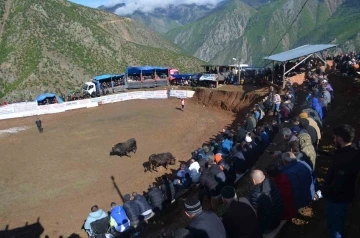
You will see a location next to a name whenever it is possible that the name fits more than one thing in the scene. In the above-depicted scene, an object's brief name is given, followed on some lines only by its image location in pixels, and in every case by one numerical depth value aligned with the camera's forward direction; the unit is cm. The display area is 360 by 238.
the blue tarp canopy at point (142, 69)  4828
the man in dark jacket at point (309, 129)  1111
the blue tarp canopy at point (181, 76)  4611
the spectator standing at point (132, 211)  1298
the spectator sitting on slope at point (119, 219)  1271
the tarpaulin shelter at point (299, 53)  2951
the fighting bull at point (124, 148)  2481
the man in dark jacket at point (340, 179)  589
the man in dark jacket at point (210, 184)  1182
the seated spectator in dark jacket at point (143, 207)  1337
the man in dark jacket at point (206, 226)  583
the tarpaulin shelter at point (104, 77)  4742
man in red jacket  744
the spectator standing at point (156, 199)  1412
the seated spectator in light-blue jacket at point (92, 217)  1306
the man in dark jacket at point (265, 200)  701
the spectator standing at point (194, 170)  1534
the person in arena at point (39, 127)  3138
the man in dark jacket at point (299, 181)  766
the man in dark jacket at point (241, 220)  604
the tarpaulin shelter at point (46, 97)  4168
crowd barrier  3816
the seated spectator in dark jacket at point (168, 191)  1465
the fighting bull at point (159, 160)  2222
